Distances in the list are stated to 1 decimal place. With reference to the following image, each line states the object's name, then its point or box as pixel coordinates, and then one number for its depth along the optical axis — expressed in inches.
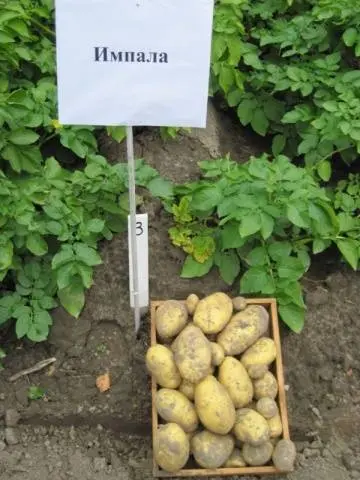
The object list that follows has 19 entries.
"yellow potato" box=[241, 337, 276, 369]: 86.7
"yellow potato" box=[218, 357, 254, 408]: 82.6
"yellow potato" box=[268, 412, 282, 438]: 84.6
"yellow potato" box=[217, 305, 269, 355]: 86.0
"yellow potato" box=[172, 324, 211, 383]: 80.4
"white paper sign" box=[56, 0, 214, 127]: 72.1
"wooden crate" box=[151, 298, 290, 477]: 81.8
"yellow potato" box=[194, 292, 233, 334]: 86.0
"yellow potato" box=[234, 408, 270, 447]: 80.4
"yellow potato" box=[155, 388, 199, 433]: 81.1
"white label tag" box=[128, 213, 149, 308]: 90.8
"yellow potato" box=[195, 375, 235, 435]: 78.7
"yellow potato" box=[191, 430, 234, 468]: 80.3
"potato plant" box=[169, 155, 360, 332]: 90.4
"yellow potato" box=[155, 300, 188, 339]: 86.6
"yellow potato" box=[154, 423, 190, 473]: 79.0
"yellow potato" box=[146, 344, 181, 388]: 83.4
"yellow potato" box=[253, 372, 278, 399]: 85.3
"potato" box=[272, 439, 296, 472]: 81.8
